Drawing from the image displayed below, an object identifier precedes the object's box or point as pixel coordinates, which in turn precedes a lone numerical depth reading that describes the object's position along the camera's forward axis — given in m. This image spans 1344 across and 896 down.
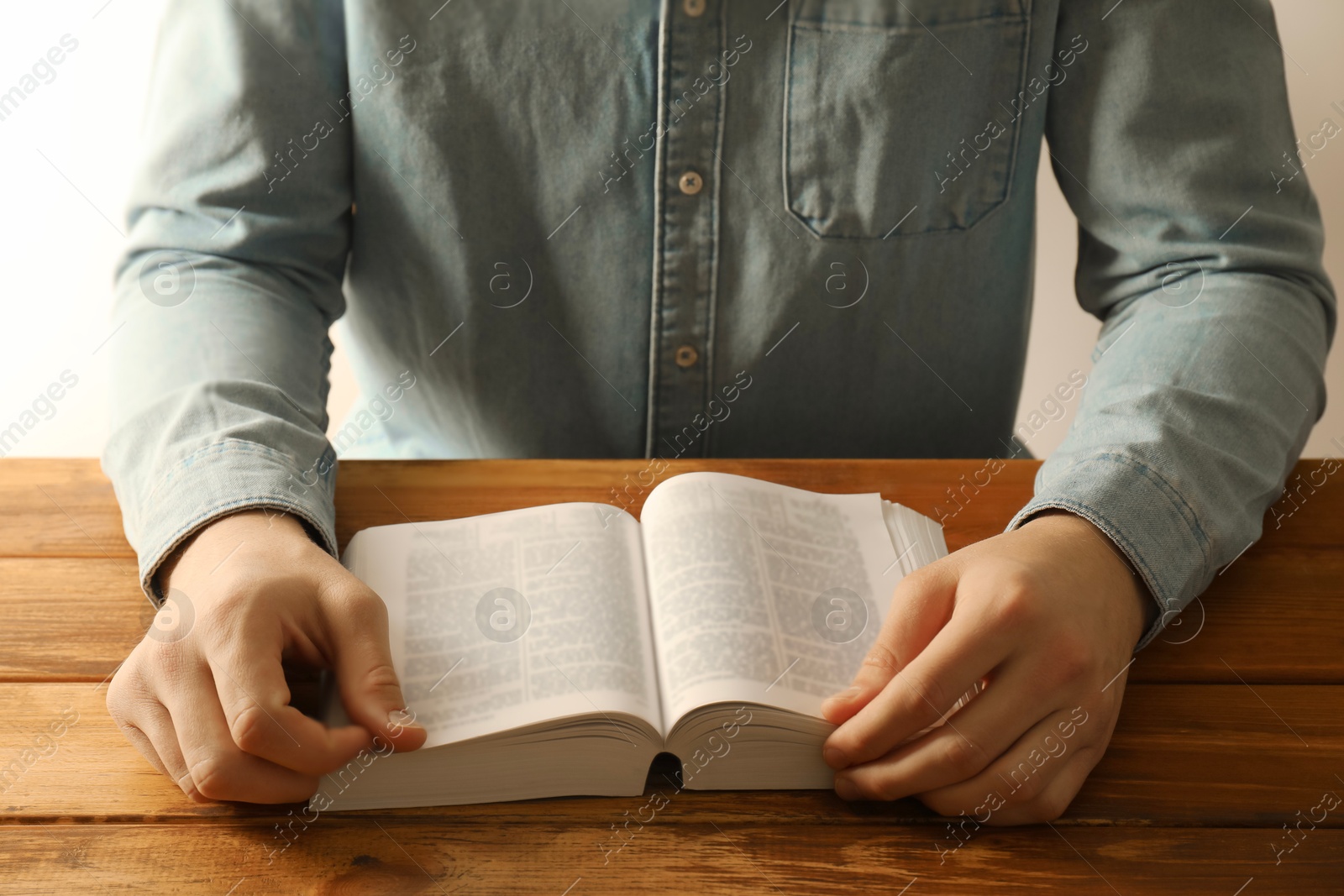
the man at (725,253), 0.63
